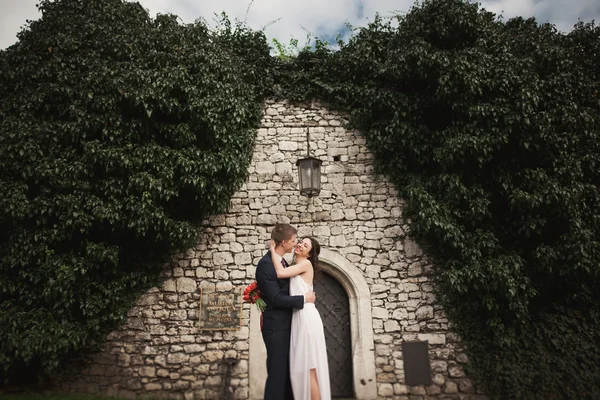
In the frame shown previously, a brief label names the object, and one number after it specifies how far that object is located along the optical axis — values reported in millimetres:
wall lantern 6145
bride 3500
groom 3471
